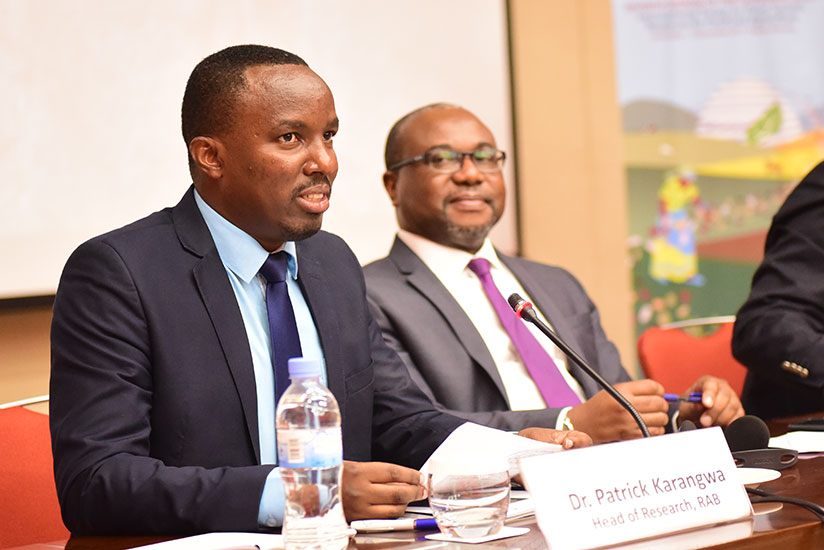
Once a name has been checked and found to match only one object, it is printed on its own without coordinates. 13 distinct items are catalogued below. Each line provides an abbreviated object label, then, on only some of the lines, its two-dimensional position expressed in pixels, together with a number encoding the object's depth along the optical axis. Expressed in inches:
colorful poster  280.9
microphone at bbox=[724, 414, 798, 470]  149.4
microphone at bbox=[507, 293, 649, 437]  144.8
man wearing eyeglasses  174.9
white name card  130.5
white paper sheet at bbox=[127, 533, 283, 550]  132.5
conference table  131.6
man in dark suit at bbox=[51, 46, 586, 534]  139.0
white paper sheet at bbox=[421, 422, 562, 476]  143.0
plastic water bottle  131.5
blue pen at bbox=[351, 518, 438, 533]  135.9
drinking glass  133.7
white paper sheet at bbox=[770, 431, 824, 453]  152.5
